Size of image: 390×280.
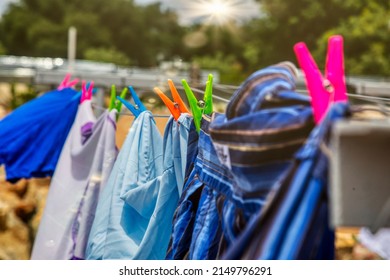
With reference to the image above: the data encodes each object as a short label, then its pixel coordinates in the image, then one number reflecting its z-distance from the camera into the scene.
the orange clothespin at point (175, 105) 1.79
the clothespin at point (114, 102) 2.18
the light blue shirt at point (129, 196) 1.82
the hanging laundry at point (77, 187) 2.09
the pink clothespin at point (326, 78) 1.25
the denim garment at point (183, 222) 1.59
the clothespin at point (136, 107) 1.99
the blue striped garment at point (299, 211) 1.19
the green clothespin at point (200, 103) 1.64
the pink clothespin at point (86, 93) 2.39
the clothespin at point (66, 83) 2.58
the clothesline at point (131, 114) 2.01
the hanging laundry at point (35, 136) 2.47
